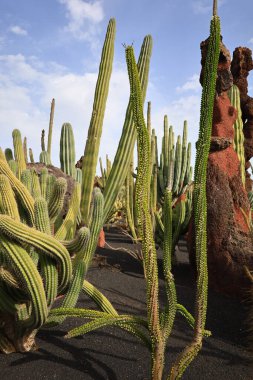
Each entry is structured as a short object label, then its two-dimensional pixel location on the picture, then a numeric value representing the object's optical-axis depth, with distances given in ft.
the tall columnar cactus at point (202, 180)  5.43
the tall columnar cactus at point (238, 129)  27.43
